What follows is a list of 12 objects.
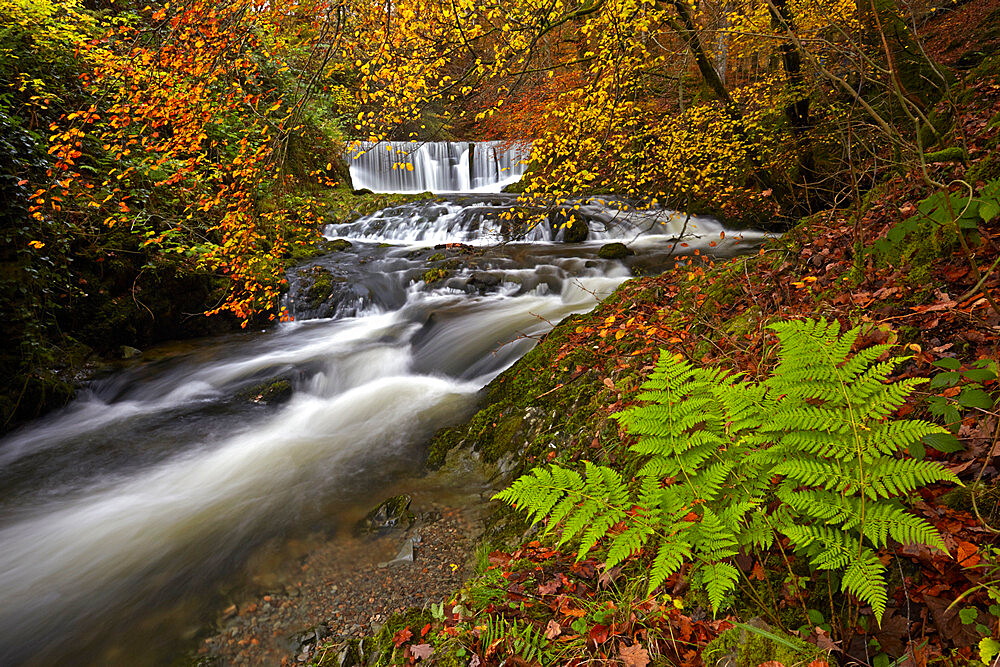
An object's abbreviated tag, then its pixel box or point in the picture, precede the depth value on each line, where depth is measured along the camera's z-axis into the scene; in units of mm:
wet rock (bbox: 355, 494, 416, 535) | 4000
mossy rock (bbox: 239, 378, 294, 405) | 7051
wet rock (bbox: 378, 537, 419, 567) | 3565
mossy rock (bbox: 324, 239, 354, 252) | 13328
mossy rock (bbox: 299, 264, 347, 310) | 10469
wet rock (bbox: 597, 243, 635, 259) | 11273
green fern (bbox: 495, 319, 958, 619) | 1492
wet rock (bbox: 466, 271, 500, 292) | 10406
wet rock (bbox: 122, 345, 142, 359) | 8250
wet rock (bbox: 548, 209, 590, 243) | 13539
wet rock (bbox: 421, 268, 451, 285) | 10875
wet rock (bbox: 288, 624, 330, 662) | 2906
